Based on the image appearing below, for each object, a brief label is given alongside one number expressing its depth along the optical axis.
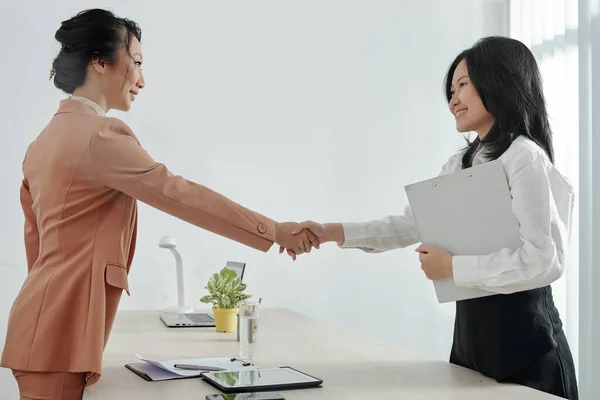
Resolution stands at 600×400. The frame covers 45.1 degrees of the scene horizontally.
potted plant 2.59
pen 1.76
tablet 1.56
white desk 1.58
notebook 1.70
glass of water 2.02
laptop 2.77
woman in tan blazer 1.59
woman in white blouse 1.74
